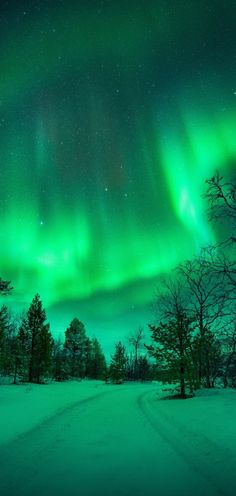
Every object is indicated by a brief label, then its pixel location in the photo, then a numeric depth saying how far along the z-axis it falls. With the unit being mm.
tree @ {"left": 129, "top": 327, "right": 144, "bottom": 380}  72062
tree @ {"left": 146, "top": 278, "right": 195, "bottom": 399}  21328
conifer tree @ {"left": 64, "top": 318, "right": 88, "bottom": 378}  59156
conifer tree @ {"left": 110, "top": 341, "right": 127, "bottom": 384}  53469
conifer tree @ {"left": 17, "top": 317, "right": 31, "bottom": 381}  39462
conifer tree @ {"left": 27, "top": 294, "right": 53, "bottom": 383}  41656
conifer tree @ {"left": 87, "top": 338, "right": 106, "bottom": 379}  71044
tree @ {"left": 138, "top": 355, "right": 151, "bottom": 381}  75562
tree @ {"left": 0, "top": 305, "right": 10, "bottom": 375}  28167
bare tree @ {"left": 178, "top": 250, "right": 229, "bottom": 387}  14027
